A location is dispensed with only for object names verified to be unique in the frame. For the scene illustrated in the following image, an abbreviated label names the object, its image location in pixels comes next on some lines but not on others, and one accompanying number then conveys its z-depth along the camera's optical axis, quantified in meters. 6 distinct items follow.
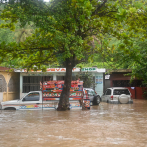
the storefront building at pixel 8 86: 22.40
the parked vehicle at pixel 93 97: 19.84
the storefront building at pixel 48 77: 24.78
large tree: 11.52
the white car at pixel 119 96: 20.84
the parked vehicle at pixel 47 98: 14.62
